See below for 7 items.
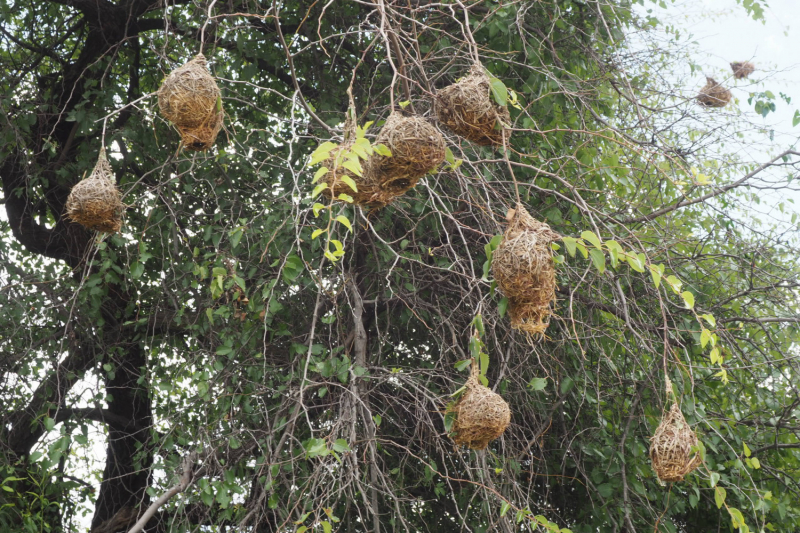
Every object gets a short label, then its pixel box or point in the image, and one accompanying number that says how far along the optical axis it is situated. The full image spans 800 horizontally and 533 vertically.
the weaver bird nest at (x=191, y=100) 4.13
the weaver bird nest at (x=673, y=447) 4.07
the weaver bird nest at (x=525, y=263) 3.62
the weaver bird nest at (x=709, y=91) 7.22
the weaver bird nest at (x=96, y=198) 4.77
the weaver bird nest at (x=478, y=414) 4.11
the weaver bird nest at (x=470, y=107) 3.83
